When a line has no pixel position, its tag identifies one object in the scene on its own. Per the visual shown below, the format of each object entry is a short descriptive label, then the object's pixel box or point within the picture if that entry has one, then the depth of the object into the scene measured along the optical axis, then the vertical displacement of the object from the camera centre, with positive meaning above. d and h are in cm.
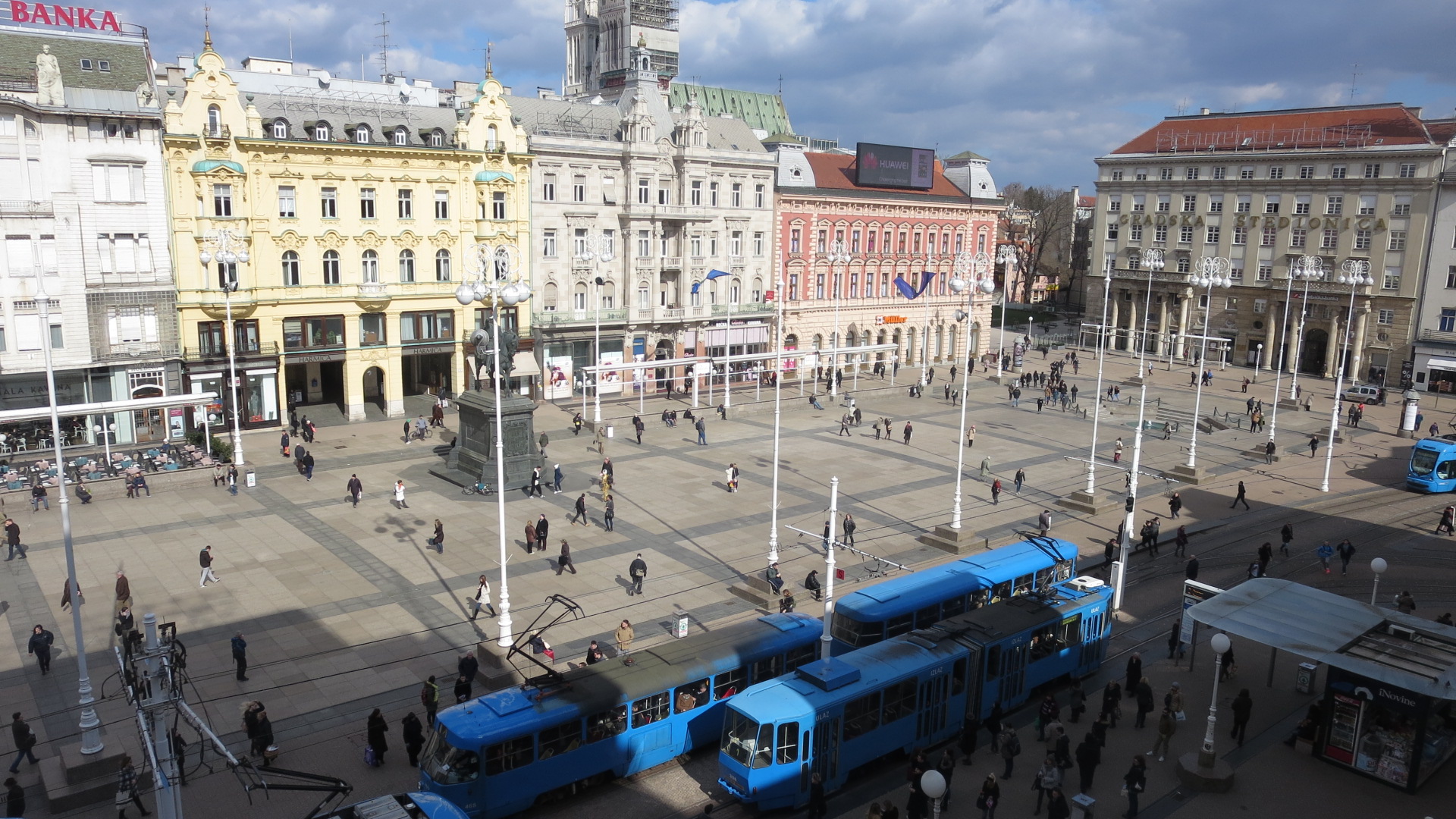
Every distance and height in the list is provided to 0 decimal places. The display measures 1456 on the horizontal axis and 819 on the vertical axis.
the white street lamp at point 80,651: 1986 -854
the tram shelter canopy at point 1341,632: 2017 -809
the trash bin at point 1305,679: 2528 -1051
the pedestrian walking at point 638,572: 3053 -982
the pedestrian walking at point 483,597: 2872 -1004
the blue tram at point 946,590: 2427 -872
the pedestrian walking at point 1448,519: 3962 -1006
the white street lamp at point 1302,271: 6148 -59
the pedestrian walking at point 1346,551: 3438 -984
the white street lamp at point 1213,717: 2067 -942
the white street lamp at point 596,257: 5931 -53
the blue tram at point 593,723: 1823 -915
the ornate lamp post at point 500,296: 2572 -132
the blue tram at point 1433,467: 4625 -934
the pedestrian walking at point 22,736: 1995 -996
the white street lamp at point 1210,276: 4859 -73
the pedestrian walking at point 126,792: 1855 -1031
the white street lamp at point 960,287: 3109 -100
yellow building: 4978 +120
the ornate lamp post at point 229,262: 4325 -89
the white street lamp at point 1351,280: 4812 -98
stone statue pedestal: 4197 -841
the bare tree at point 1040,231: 13638 +373
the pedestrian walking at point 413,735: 2059 -1006
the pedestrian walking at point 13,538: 3209 -964
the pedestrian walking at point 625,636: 2547 -985
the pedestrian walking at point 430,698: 2217 -1004
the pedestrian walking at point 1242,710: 2238 -1000
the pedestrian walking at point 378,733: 2066 -1009
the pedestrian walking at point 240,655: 2448 -1013
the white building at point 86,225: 4453 +61
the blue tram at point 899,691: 1892 -915
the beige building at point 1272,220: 7788 +362
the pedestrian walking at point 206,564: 3009 -974
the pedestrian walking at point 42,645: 2420 -984
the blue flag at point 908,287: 6819 -211
